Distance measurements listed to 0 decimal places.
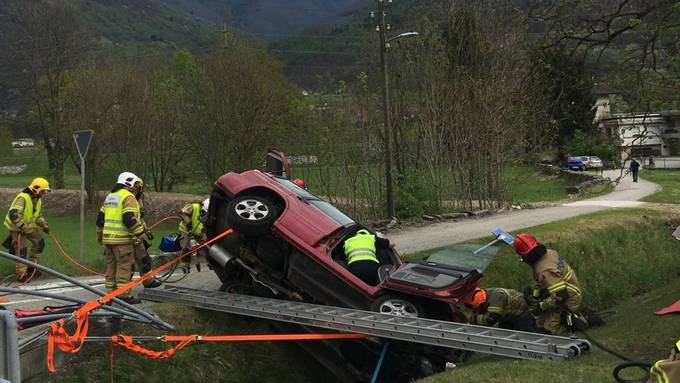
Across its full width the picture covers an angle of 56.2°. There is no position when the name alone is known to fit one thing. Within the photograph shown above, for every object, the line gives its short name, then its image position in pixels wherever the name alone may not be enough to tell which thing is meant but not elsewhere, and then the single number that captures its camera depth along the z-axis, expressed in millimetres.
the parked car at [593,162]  46562
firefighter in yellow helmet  11227
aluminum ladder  5688
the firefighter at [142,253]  8359
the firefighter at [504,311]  7617
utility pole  20047
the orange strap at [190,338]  6078
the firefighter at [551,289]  7480
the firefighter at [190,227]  9055
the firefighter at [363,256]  6891
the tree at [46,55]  36656
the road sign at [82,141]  12359
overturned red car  6613
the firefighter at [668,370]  3258
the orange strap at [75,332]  5452
